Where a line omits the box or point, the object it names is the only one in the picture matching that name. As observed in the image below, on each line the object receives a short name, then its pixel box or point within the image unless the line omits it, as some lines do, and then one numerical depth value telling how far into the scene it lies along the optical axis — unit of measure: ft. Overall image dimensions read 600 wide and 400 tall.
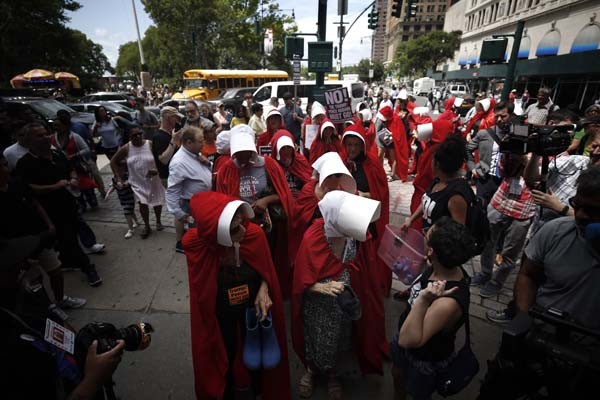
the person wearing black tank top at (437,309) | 5.50
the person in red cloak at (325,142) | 16.96
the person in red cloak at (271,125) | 18.15
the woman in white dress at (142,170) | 16.35
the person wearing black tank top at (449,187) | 8.53
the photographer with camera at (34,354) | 3.94
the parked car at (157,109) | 53.03
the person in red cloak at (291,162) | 13.53
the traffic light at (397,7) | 47.83
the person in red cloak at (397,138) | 25.62
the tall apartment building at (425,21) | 319.47
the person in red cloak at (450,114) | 22.28
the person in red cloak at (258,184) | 11.43
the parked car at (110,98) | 61.36
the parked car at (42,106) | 30.19
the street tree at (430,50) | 173.78
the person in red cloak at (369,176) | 12.89
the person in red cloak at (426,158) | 12.76
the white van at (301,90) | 50.75
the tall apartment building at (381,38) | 419.95
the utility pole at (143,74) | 98.10
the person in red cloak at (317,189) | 9.83
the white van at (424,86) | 124.16
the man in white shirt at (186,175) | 12.66
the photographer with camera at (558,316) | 4.34
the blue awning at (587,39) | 71.46
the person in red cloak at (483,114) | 21.01
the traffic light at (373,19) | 57.88
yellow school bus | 72.60
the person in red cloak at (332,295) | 7.16
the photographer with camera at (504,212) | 11.59
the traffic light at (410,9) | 50.07
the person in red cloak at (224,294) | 7.12
